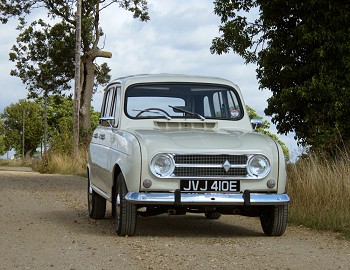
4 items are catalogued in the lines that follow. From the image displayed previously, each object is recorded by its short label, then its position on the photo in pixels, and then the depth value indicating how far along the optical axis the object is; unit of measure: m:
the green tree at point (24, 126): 100.38
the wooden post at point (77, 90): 34.94
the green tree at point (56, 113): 97.31
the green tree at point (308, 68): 19.88
